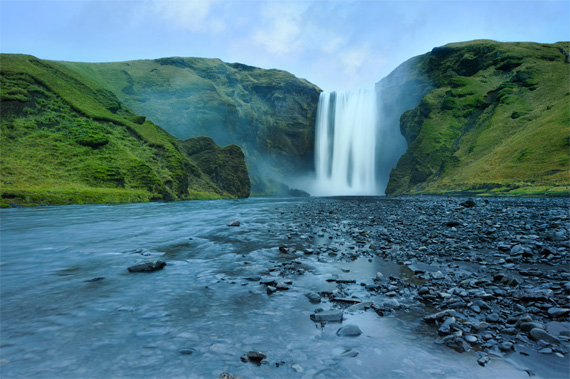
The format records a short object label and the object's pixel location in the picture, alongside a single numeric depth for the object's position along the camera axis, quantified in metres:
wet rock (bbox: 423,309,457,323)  4.91
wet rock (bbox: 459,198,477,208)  26.65
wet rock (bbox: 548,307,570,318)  4.76
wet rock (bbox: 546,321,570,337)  4.18
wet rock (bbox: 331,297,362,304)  5.86
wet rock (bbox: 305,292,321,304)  6.03
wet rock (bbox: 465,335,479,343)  4.17
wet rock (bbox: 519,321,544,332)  4.34
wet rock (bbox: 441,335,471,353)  4.00
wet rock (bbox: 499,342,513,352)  3.93
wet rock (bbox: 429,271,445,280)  7.11
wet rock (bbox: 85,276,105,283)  7.43
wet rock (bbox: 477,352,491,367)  3.62
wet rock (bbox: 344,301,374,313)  5.50
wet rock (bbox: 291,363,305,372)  3.63
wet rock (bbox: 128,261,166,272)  8.44
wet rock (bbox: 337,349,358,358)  3.94
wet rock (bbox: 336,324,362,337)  4.55
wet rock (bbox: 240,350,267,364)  3.85
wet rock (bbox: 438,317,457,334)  4.50
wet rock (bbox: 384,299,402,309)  5.61
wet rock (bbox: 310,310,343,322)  5.10
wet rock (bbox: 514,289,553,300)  5.40
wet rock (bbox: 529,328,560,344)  4.01
